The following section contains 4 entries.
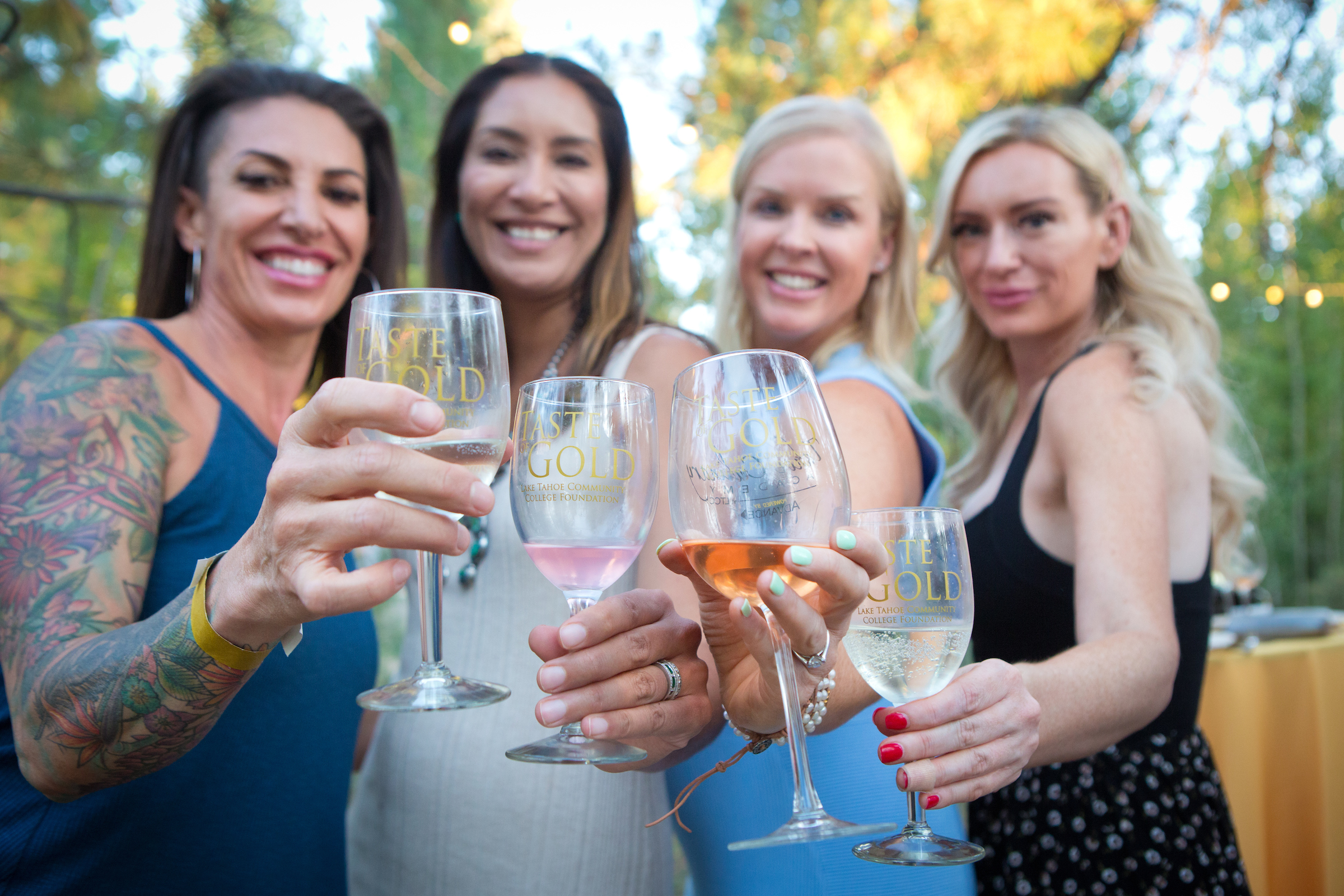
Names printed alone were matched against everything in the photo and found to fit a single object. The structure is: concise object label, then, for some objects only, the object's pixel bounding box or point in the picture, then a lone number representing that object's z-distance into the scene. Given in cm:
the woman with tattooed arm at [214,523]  60
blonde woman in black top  89
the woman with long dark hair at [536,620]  69
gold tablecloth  149
